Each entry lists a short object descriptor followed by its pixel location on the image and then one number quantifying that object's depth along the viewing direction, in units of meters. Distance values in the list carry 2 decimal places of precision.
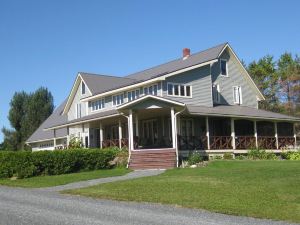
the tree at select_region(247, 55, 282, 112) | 57.28
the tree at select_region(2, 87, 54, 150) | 63.53
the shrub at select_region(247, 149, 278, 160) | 30.94
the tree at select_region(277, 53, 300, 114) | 54.59
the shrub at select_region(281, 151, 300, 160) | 32.12
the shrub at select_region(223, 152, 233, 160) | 30.14
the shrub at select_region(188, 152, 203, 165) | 26.69
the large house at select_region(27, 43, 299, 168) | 27.84
